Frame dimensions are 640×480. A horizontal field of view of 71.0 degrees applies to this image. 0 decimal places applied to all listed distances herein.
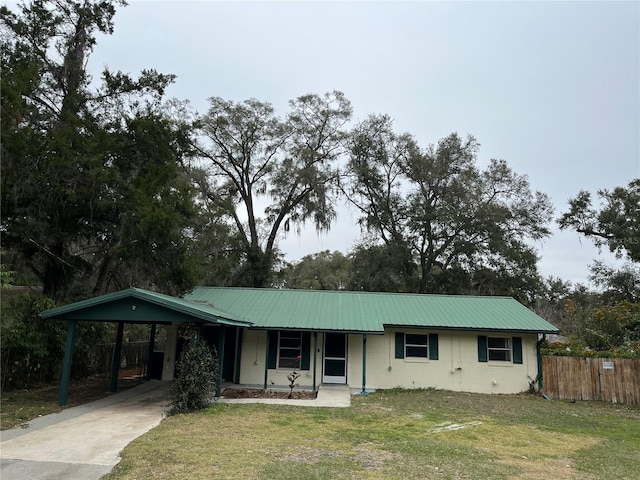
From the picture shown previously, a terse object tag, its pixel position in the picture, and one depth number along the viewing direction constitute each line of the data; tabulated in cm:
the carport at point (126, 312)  1135
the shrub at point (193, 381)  1076
